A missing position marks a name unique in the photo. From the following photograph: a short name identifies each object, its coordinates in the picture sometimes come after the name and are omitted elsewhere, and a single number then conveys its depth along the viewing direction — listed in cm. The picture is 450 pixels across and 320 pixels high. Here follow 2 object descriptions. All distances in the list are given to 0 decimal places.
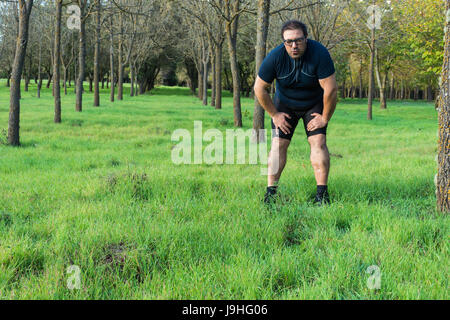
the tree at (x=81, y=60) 1705
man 384
